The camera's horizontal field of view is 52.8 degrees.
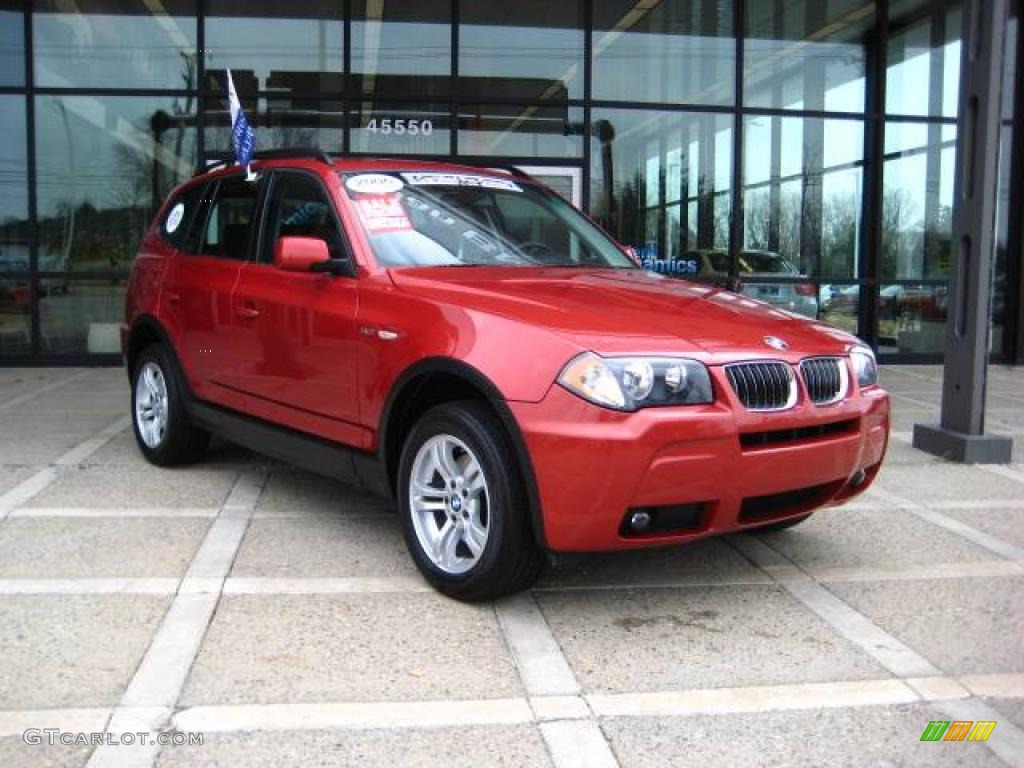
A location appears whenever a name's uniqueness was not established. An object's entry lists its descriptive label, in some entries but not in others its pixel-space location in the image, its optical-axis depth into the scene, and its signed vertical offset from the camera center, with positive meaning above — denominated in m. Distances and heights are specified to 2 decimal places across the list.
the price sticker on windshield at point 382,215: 4.73 +0.32
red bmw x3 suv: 3.57 -0.35
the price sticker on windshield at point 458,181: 5.09 +0.52
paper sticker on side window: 6.38 +0.39
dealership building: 11.68 +1.90
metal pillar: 6.88 +0.36
